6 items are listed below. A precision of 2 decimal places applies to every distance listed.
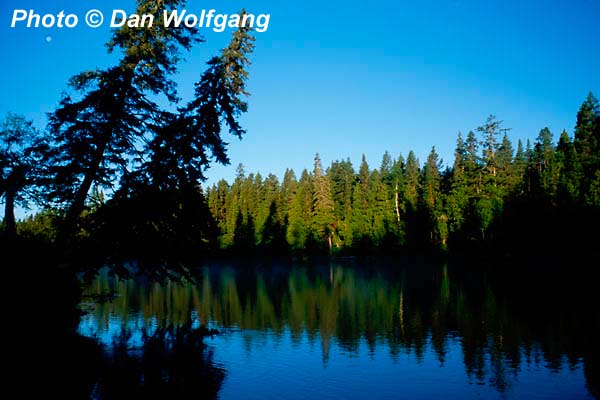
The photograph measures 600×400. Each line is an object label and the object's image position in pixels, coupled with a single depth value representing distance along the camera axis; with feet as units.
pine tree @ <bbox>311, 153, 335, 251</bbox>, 281.95
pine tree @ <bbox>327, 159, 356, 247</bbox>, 280.92
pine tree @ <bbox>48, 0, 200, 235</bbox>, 55.77
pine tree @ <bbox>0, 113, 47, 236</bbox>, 64.34
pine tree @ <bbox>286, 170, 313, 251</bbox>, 281.13
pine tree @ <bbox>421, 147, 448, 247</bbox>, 246.68
